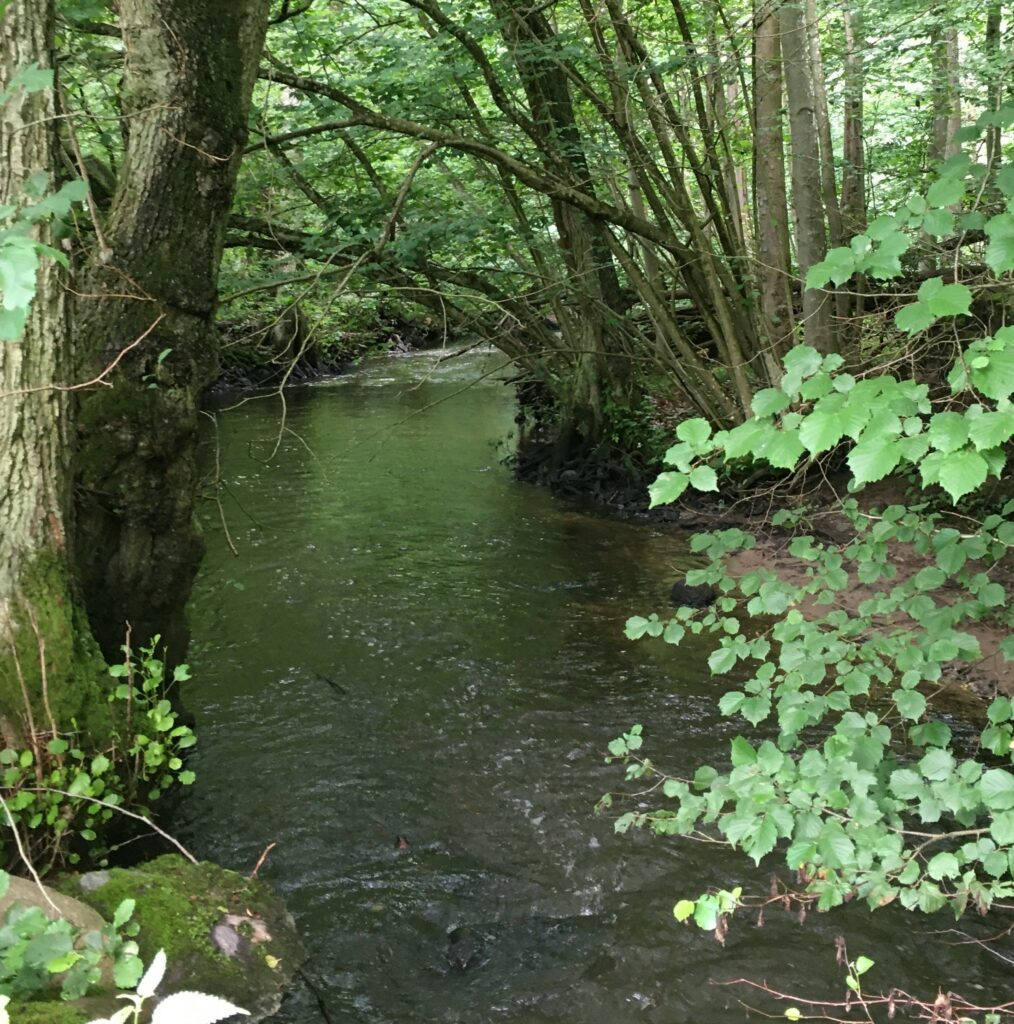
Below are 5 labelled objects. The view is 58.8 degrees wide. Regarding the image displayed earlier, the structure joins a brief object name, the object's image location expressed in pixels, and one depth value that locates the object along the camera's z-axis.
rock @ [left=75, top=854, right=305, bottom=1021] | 3.31
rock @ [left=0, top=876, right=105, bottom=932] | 2.96
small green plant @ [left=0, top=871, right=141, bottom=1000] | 2.46
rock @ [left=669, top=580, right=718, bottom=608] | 7.75
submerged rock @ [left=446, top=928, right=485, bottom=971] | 3.70
